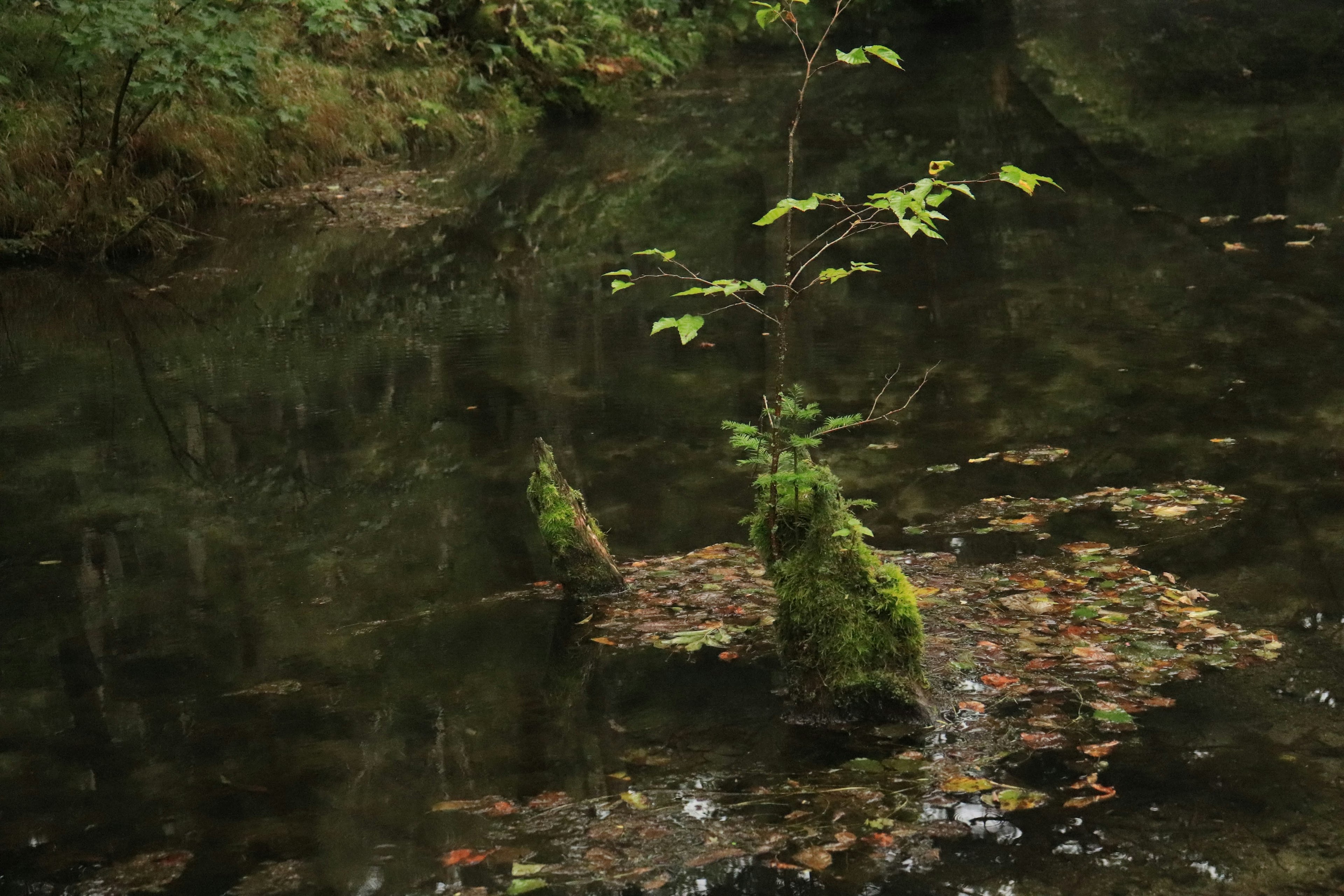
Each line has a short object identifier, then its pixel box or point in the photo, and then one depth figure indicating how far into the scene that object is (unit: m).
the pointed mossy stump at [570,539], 11.55
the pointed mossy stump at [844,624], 9.12
